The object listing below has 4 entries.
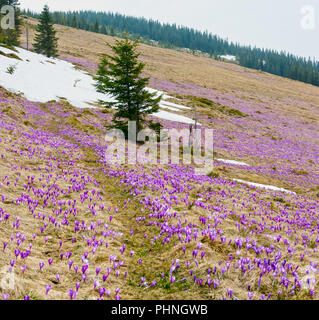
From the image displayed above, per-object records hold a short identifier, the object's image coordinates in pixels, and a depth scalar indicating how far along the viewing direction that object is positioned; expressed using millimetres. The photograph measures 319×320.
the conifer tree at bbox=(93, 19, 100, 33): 169500
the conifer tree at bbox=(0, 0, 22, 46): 54500
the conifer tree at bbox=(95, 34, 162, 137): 20406
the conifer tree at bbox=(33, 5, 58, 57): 59875
